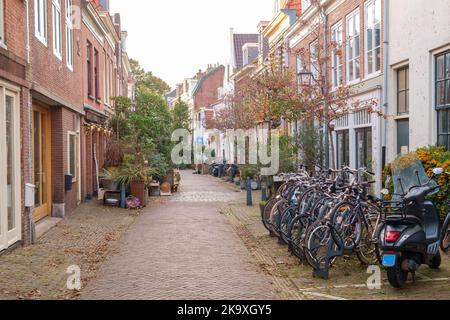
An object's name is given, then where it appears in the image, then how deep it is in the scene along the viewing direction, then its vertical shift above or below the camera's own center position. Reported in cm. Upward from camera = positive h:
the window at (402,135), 1358 +31
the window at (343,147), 1836 +5
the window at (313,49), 2002 +366
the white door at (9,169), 897 -27
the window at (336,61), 1830 +280
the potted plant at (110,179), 1769 -87
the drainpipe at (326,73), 1345 +173
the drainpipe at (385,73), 1421 +184
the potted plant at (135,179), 1755 -85
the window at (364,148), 1614 +1
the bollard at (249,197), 1810 -148
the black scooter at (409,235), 645 -98
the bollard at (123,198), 1720 -139
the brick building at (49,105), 941 +106
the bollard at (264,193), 1627 -122
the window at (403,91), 1363 +135
